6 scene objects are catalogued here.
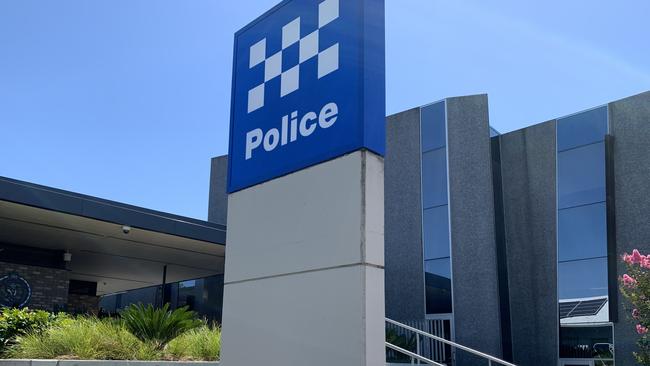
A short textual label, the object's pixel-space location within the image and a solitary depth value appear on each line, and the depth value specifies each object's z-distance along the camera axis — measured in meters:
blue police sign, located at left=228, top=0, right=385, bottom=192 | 4.11
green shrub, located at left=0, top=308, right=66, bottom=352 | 8.03
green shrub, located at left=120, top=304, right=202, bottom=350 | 8.66
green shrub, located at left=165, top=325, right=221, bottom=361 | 8.45
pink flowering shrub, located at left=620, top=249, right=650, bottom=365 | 11.40
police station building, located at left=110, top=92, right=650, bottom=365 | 17.23
